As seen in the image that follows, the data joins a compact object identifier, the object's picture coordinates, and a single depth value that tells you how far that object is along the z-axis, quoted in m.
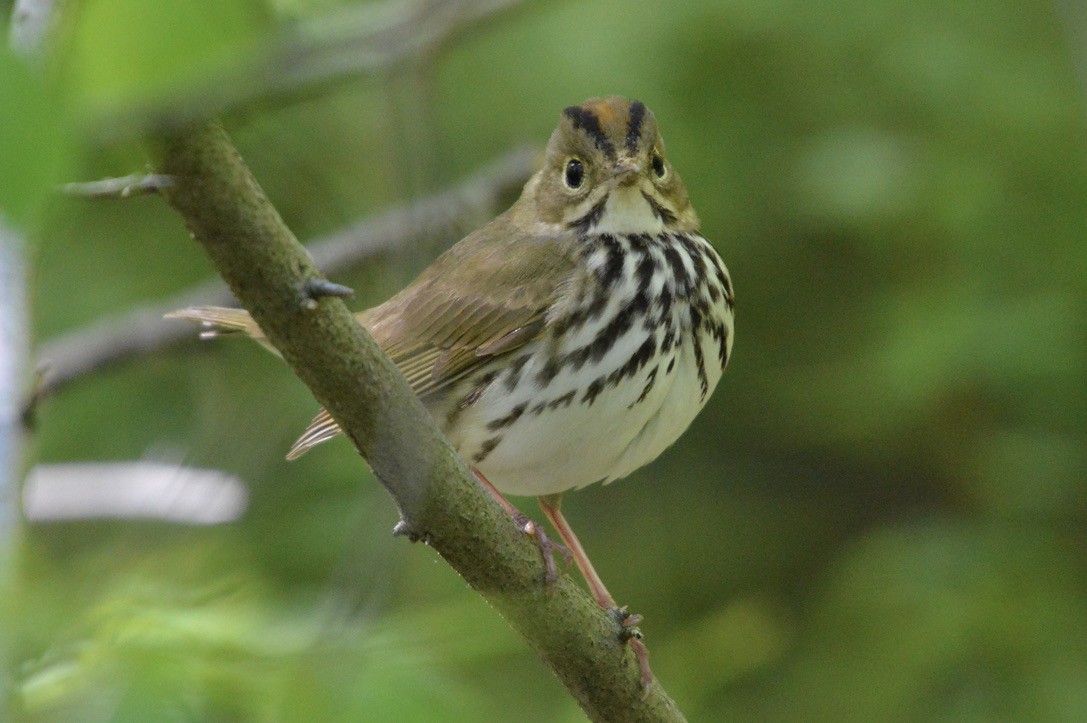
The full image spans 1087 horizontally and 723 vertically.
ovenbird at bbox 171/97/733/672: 5.10
